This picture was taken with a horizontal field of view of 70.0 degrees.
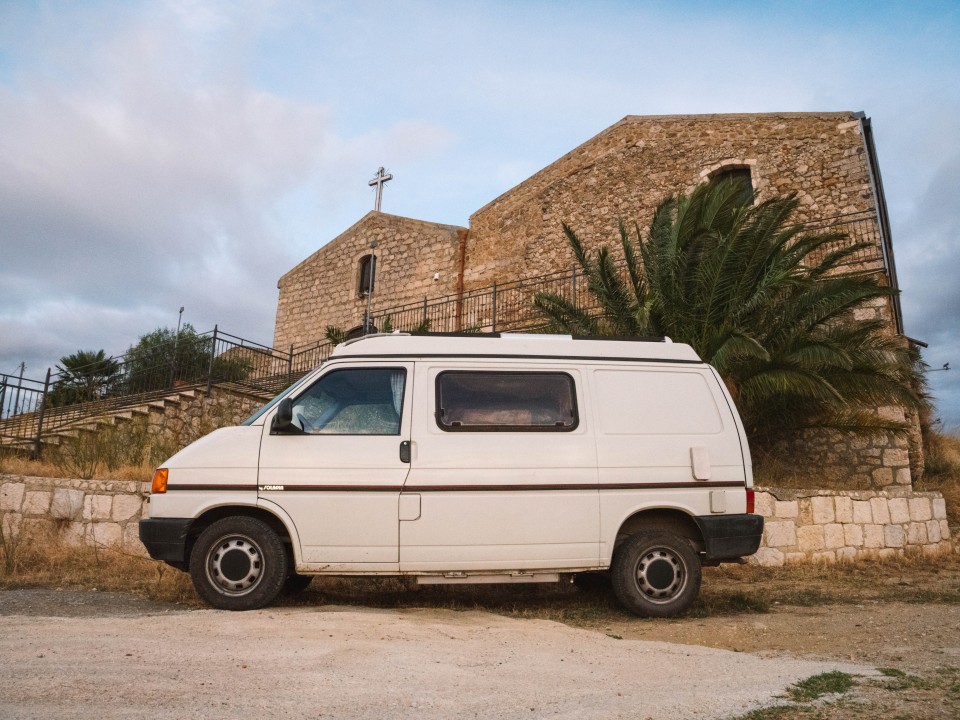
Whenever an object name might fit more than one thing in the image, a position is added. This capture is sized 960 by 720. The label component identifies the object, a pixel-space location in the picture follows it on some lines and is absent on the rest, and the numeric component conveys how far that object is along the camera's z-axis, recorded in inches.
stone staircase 458.0
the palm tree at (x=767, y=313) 375.9
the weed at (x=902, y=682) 133.4
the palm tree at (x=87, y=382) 565.3
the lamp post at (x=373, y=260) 974.4
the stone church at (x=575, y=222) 594.2
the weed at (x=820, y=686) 126.0
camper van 198.5
